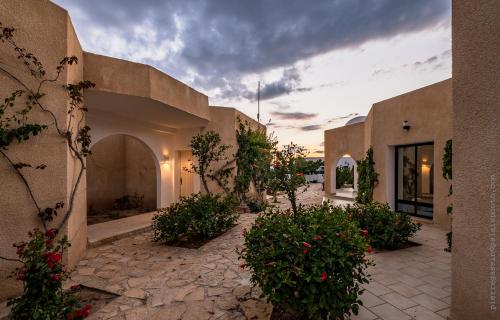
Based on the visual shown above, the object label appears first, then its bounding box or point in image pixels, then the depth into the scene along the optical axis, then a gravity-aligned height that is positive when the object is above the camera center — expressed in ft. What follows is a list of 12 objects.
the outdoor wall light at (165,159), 32.60 +0.28
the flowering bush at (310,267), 8.17 -3.78
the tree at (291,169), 11.89 -0.36
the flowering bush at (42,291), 8.00 -4.64
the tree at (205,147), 26.05 +1.58
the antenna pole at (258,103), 58.26 +14.76
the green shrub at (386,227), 17.49 -4.91
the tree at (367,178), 32.07 -2.26
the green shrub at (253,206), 34.37 -6.49
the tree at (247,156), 34.19 +0.86
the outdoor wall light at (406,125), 26.30 +4.23
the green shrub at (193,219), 19.51 -5.03
